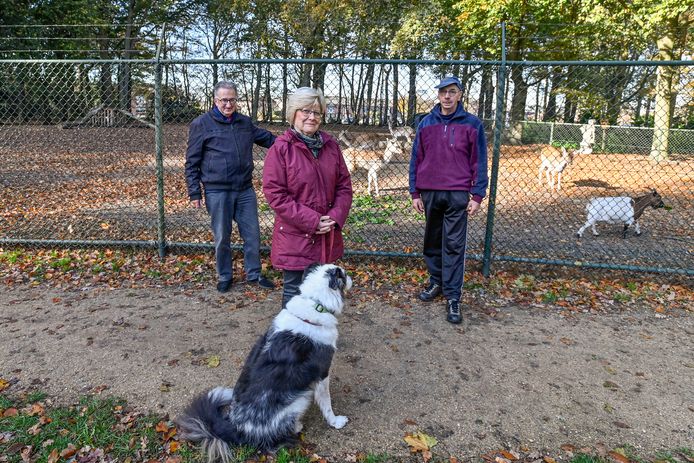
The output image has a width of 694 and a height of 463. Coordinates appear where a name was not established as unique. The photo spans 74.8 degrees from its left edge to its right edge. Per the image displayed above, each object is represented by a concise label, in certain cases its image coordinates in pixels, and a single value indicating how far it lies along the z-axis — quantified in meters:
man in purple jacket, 4.02
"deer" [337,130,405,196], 9.52
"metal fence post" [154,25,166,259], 5.04
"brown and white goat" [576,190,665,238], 6.55
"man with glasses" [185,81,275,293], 4.48
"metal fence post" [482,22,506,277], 4.62
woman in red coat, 3.14
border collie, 2.51
